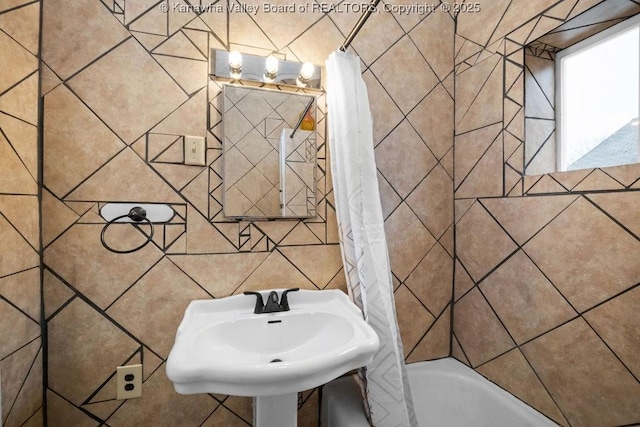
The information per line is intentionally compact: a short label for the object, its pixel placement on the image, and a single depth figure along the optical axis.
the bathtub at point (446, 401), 1.13
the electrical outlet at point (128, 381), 1.08
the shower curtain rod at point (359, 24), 0.95
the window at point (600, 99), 0.99
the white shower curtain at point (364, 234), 1.04
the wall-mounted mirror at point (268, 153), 1.17
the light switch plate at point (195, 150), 1.13
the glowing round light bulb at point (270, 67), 1.17
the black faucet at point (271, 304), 1.12
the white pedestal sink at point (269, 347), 0.70
